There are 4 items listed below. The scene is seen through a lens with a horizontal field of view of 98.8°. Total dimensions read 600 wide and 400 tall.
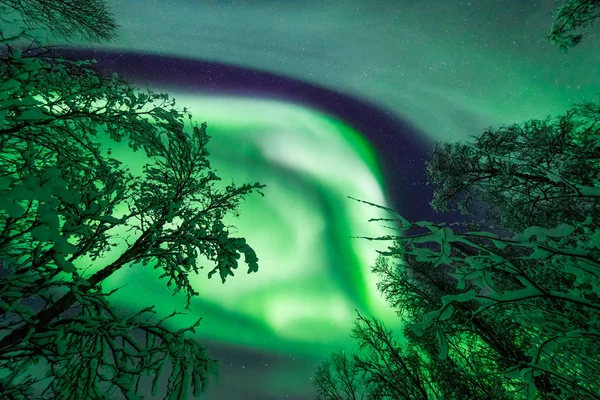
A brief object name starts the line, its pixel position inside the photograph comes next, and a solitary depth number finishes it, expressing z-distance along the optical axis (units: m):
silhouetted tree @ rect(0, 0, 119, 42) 3.98
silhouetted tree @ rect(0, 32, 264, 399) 1.66
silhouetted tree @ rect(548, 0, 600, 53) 4.42
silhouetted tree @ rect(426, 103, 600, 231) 5.13
